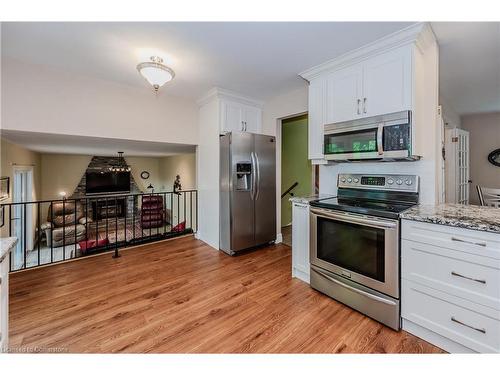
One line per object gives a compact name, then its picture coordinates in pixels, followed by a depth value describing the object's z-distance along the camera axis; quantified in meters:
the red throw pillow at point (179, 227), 5.73
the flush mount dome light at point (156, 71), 2.20
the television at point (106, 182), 7.43
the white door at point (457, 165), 3.64
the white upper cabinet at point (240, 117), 3.39
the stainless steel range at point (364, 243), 1.68
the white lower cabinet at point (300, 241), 2.42
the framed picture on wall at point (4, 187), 3.25
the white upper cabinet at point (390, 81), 1.87
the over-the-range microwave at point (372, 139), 1.88
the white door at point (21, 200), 4.46
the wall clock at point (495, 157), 4.59
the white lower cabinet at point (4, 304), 1.17
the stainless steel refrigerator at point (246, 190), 3.17
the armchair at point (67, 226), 6.13
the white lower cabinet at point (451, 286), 1.30
